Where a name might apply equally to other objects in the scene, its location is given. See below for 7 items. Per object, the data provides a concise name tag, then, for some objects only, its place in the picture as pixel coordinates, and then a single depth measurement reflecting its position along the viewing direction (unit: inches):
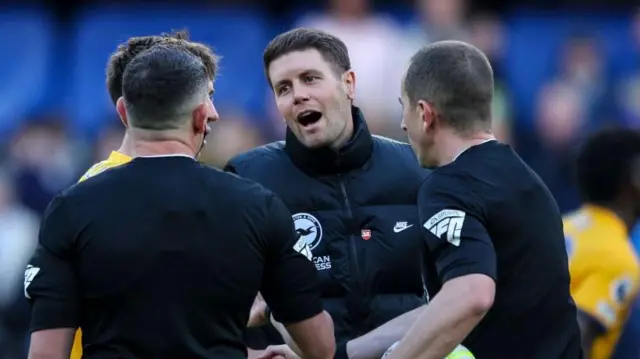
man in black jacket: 427.8
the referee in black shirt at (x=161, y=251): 344.8
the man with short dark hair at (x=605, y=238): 548.4
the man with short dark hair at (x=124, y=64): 408.2
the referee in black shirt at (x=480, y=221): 355.9
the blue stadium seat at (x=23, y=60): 1106.7
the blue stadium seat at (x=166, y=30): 1073.5
